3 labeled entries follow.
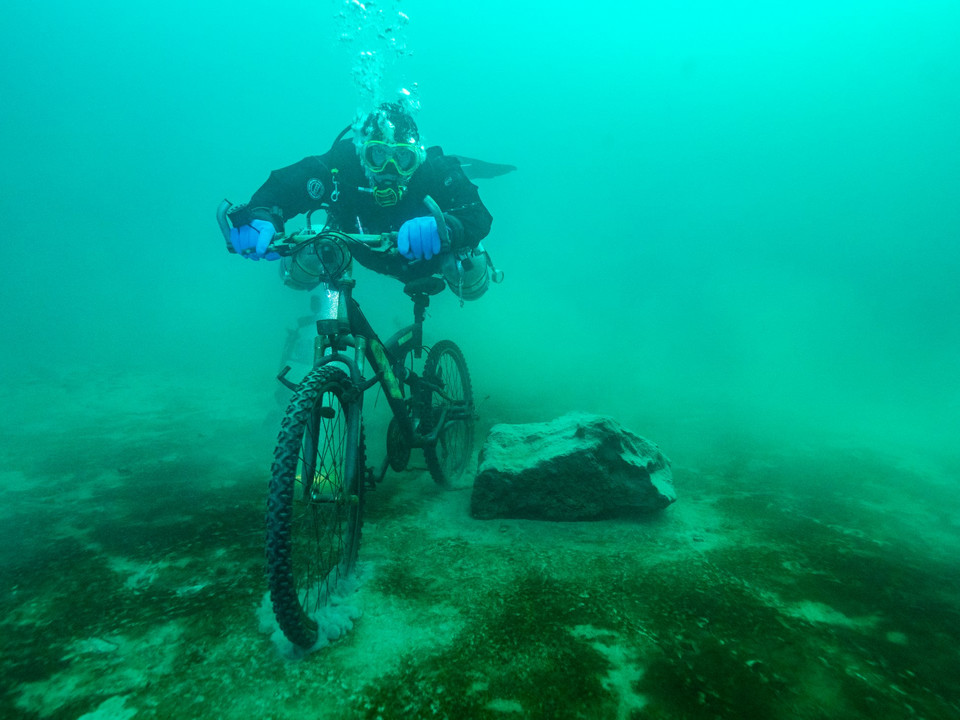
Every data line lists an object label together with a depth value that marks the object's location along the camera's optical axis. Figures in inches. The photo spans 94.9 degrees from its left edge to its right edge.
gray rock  127.0
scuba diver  106.3
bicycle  65.3
